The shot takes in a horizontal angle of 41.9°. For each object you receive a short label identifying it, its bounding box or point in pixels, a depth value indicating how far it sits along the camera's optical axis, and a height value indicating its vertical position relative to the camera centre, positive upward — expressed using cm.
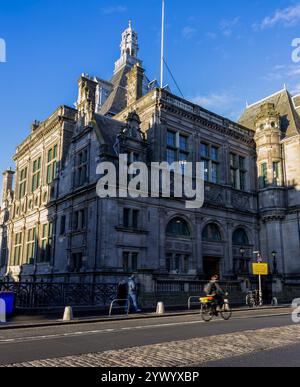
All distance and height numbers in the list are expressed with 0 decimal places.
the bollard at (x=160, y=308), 1953 -156
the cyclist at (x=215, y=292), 1683 -66
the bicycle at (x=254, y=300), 2485 -149
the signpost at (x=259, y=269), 2731 +50
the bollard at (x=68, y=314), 1638 -156
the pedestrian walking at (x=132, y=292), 1991 -80
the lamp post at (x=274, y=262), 3272 +114
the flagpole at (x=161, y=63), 3149 +1725
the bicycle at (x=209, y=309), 1623 -137
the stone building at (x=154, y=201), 2689 +628
